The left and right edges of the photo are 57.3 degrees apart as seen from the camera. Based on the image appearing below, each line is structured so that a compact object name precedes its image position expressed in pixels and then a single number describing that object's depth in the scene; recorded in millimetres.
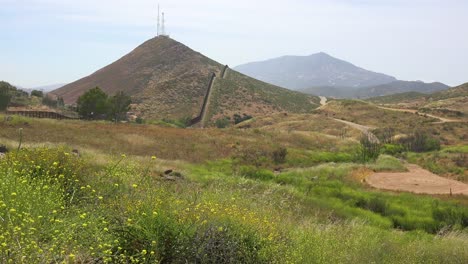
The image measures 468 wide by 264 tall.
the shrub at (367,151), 31586
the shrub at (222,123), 65775
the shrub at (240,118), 74894
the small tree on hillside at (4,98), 51719
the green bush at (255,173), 20688
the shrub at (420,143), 42094
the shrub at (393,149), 37688
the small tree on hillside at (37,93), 79188
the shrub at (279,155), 28281
